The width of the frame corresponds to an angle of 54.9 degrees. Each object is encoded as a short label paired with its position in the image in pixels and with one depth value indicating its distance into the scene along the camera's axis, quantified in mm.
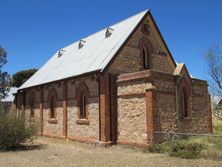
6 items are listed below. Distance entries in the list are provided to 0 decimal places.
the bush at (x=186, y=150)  9793
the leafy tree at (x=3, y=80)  31549
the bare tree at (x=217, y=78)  18170
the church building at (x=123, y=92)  12808
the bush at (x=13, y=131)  12746
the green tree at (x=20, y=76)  41235
